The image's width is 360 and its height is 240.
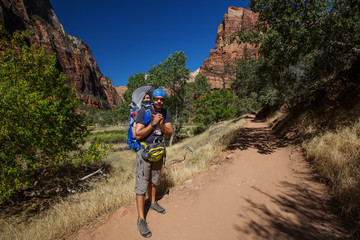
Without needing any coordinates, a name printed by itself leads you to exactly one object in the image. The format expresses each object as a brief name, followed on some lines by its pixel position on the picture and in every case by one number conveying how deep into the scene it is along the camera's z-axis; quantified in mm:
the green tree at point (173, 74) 15969
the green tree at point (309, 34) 4809
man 2445
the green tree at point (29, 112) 5000
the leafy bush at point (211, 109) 23078
